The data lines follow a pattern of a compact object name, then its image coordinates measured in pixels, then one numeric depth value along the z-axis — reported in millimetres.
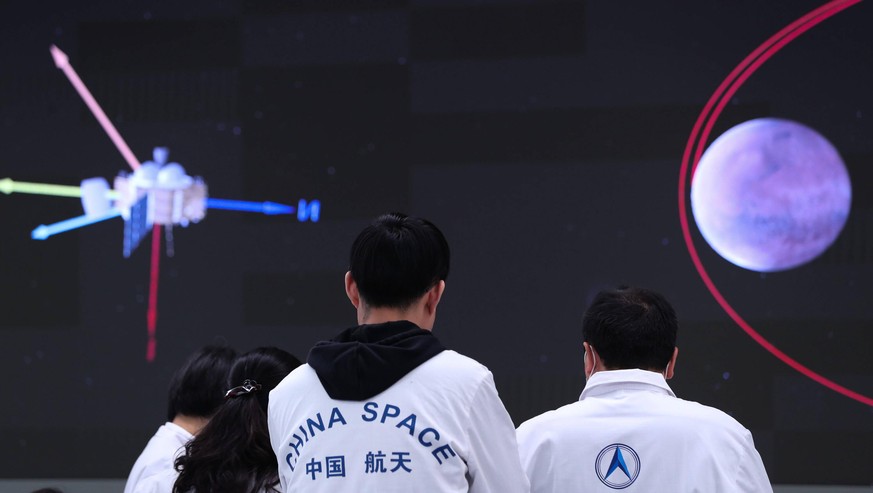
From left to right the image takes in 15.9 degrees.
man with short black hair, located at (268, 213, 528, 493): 5542
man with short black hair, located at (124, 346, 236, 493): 6584
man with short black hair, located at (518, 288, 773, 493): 5914
